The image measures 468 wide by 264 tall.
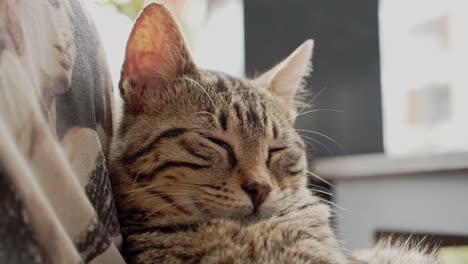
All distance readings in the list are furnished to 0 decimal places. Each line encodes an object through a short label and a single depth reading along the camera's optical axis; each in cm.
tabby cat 39
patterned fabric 29
